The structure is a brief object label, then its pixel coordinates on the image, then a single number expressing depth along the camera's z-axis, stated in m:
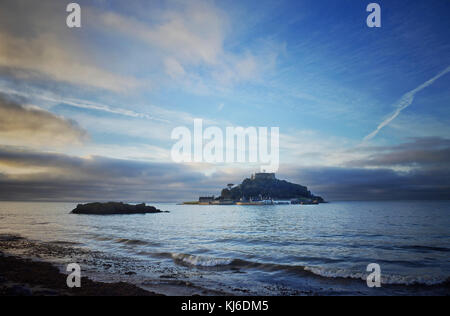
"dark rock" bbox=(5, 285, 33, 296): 11.28
